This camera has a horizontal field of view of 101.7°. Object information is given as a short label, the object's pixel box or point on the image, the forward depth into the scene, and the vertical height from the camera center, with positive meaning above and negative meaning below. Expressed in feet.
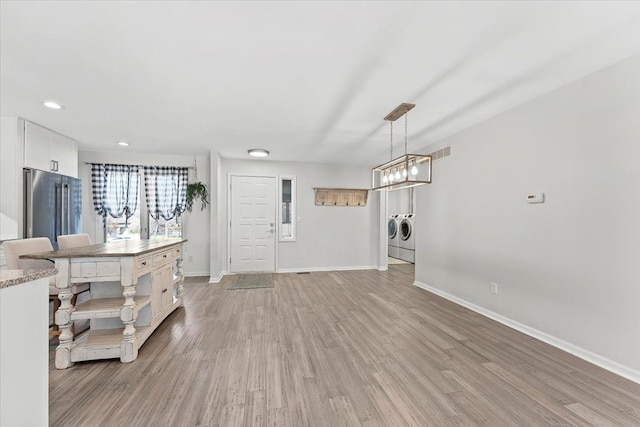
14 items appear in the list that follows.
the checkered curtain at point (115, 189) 16.25 +1.57
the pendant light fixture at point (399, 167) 9.07 +1.86
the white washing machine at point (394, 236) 24.34 -2.09
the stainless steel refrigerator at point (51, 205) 10.91 +0.40
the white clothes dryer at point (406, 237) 22.06 -2.03
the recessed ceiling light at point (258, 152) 15.57 +3.77
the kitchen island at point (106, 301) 6.78 -2.57
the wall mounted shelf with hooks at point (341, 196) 19.04 +1.32
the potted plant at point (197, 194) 16.94 +1.31
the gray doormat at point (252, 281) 14.74 -4.07
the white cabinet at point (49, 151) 11.06 +2.94
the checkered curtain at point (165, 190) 16.94 +1.54
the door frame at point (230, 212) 17.74 -0.29
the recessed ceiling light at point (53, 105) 9.21 +3.91
